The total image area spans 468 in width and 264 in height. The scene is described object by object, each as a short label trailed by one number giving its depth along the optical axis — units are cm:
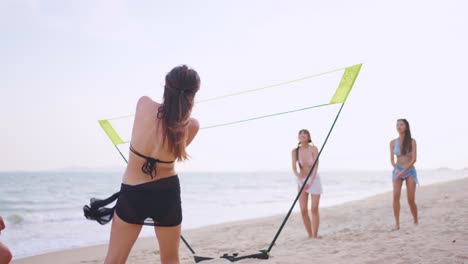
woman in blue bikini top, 581
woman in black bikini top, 210
